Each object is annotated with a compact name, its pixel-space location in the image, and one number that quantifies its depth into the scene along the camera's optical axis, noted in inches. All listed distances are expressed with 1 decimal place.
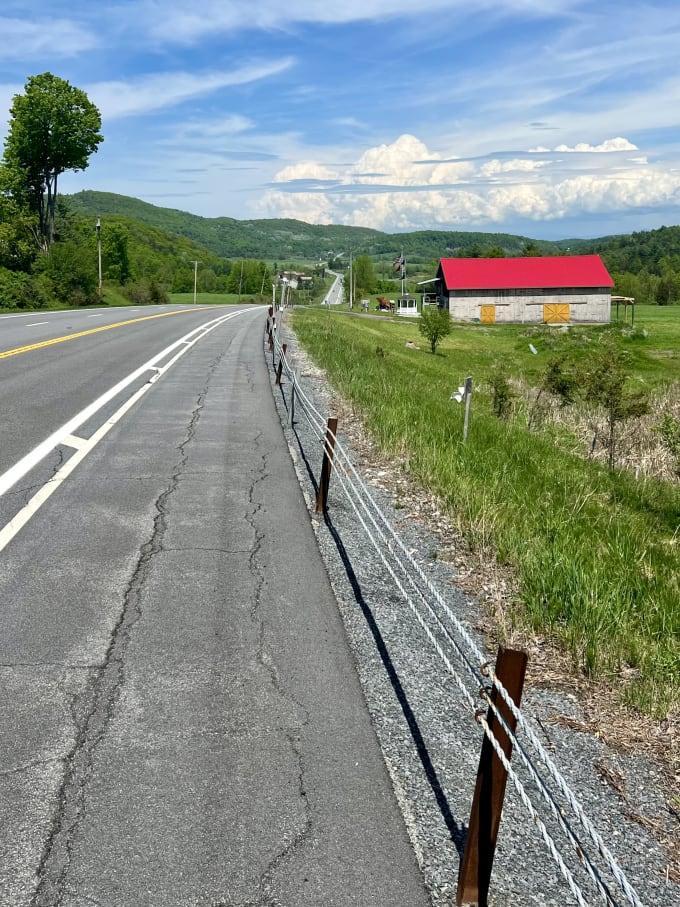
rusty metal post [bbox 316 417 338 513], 323.5
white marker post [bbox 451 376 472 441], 425.8
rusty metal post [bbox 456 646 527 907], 119.5
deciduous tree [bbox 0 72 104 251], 2454.5
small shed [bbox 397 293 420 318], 3757.4
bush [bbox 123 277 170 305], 3026.6
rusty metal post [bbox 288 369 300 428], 509.7
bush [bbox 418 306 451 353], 2244.1
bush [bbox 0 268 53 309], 1961.1
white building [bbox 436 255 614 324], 3292.3
